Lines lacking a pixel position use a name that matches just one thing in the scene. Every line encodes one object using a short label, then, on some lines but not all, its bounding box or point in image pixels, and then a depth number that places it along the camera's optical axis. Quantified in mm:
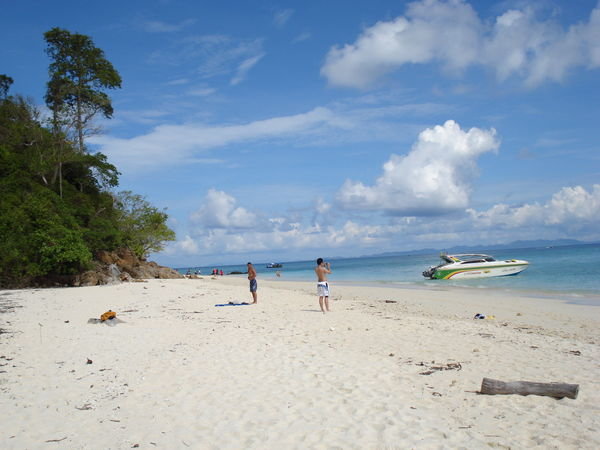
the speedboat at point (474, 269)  37906
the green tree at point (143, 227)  41500
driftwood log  5574
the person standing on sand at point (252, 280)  16186
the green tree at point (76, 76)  31984
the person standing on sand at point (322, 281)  13828
